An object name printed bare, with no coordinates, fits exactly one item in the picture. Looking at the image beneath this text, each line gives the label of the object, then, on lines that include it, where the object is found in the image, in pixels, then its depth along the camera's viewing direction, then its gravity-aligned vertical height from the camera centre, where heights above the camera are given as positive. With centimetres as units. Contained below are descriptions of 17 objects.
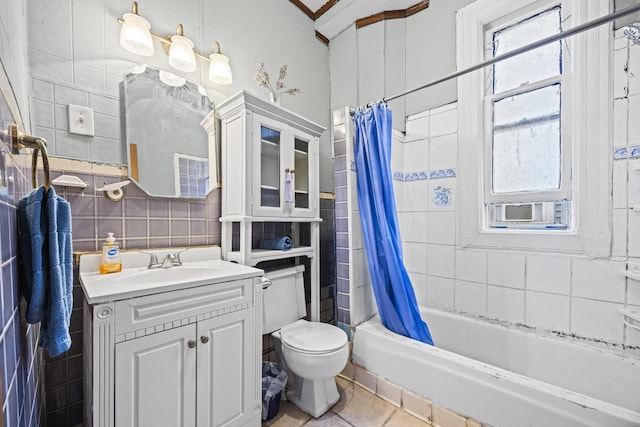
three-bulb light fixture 134 +88
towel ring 61 +16
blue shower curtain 172 -15
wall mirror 137 +41
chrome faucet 136 -28
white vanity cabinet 90 -57
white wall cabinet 152 +21
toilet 140 -76
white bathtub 111 -88
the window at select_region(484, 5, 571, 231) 170 +49
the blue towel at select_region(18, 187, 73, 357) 62 -14
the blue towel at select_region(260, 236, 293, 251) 171 -24
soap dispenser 122 -22
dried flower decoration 187 +91
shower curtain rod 104 +75
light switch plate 121 +41
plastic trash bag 143 -102
